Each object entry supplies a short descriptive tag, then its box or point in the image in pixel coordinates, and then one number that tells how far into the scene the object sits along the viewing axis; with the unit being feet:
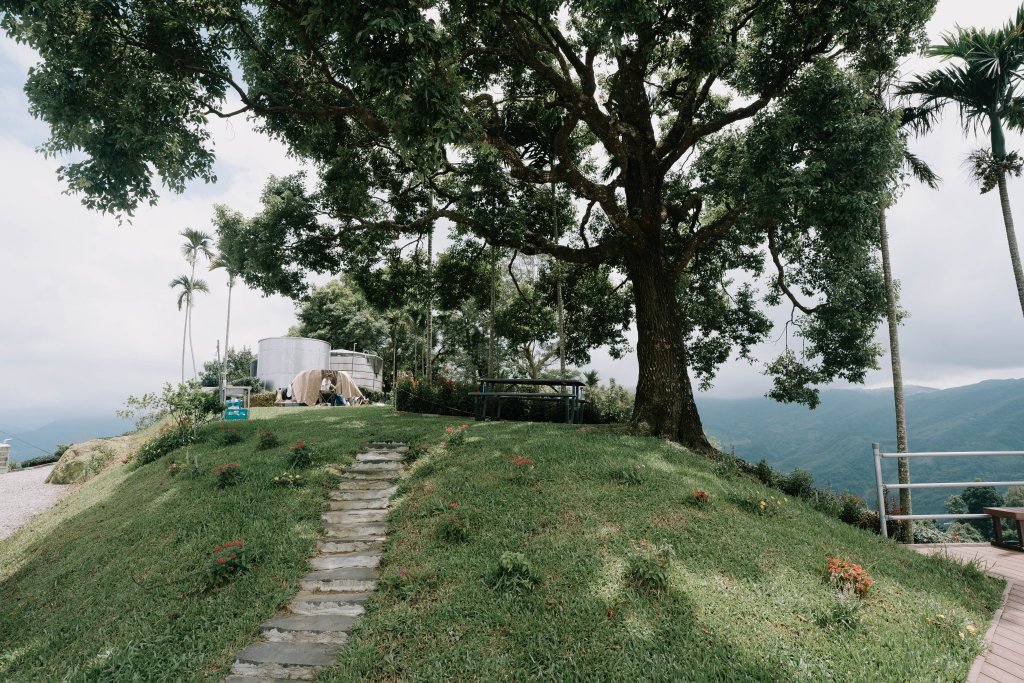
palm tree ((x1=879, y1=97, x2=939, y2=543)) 36.42
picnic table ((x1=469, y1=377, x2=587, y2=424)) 40.83
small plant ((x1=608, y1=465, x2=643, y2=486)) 22.98
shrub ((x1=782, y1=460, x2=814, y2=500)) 33.06
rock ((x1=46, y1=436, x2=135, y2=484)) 48.42
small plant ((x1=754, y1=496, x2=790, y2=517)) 22.02
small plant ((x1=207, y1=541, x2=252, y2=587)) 18.22
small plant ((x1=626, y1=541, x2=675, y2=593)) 15.37
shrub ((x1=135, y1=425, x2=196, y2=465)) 38.58
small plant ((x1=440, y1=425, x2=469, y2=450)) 30.66
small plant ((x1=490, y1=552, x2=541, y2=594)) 15.76
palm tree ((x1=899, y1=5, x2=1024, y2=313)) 36.32
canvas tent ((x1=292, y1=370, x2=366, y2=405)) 77.92
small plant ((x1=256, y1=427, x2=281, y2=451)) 33.09
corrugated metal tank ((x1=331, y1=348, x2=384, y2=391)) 100.17
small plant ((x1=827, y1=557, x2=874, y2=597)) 15.83
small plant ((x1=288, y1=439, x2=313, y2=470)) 28.43
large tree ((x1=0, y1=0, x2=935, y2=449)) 25.82
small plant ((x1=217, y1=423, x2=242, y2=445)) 36.99
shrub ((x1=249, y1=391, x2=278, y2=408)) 81.87
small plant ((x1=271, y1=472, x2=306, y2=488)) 25.85
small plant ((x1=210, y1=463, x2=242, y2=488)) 26.27
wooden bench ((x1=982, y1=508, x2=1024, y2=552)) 21.66
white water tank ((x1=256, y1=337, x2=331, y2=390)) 90.63
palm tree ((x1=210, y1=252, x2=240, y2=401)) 44.50
